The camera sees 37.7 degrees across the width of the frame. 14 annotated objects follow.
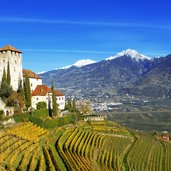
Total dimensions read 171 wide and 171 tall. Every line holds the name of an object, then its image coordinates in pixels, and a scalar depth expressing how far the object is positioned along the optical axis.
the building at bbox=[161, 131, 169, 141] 77.62
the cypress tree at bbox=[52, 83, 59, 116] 65.21
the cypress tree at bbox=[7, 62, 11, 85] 60.99
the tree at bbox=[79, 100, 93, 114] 91.99
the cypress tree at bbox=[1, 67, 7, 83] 60.44
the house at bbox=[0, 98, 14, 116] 54.96
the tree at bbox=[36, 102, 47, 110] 65.29
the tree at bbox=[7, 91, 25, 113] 57.23
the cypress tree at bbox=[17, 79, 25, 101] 60.75
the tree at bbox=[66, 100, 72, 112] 76.55
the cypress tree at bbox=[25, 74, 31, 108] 61.90
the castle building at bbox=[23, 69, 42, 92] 70.54
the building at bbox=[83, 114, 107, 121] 77.06
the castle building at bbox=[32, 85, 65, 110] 67.49
